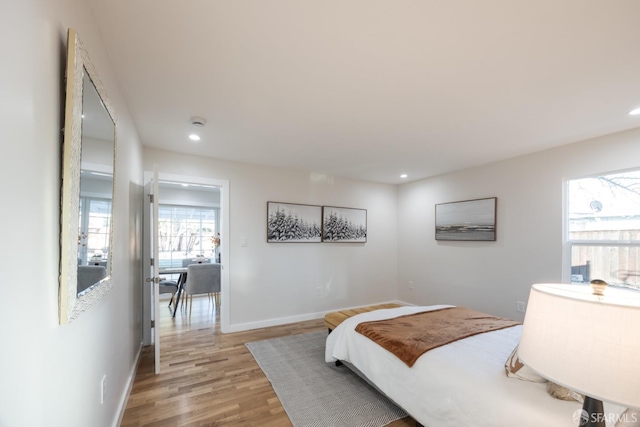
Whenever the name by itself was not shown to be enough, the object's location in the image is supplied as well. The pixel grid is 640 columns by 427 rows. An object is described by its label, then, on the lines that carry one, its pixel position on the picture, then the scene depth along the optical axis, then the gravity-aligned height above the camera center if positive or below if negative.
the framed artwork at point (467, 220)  3.94 +0.00
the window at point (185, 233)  6.86 -0.38
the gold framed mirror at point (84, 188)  0.98 +0.12
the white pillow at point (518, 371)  1.52 -0.83
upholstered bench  3.15 -1.10
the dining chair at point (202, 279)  4.74 -1.03
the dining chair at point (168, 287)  4.78 -1.19
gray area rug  2.10 -1.47
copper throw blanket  2.05 -0.91
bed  1.36 -0.93
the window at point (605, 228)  2.77 -0.07
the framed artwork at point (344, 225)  4.77 -0.10
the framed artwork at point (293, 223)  4.29 -0.07
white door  3.33 -0.54
